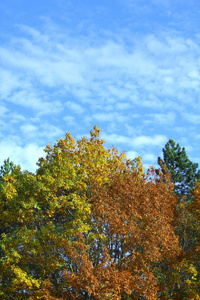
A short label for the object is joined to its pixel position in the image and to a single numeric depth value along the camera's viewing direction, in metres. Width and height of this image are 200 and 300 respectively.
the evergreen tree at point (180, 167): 46.97
